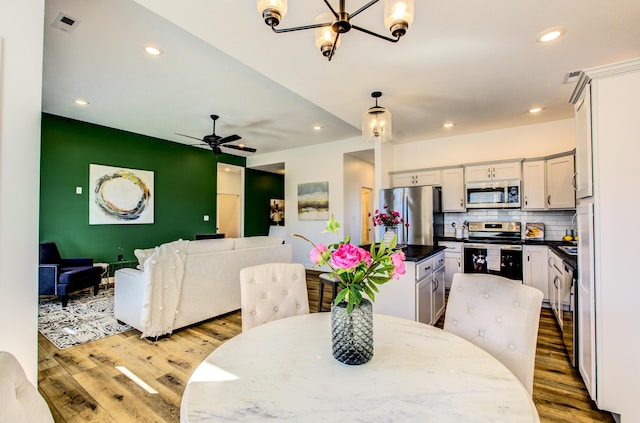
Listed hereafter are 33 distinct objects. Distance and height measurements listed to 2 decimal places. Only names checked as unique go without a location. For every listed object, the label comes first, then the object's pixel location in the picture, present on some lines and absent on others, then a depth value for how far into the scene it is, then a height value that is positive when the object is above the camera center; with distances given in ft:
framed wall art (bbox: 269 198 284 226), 28.19 +0.19
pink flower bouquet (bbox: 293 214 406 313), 3.23 -0.58
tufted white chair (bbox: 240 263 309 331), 5.52 -1.56
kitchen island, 8.48 -2.38
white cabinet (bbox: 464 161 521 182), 14.41 +2.35
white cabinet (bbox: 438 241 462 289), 14.66 -2.25
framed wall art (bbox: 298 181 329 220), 20.82 +1.13
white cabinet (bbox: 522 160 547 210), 13.73 +1.54
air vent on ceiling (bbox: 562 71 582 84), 9.51 +4.77
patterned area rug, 9.71 -4.09
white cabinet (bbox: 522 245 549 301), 12.65 -2.27
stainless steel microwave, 14.43 +1.17
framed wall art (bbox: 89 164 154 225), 16.85 +1.26
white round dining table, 2.54 -1.75
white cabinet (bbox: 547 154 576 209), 12.73 +1.54
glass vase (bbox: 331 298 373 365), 3.35 -1.40
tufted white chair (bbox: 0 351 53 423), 1.91 -1.32
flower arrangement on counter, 9.95 -0.12
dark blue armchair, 12.50 -2.66
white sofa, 9.61 -2.37
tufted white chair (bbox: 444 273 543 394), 4.09 -1.60
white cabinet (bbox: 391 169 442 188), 16.56 +2.28
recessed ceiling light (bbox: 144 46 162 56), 9.07 +5.33
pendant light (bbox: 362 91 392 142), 9.73 +3.19
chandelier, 4.60 +3.36
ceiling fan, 15.01 +4.01
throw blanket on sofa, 9.32 -2.45
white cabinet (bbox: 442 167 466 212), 15.80 +1.48
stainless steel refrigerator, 15.30 +0.28
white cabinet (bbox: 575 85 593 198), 6.04 +1.61
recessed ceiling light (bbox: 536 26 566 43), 7.19 +4.72
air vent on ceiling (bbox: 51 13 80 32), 7.64 +5.31
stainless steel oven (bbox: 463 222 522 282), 13.55 -1.62
